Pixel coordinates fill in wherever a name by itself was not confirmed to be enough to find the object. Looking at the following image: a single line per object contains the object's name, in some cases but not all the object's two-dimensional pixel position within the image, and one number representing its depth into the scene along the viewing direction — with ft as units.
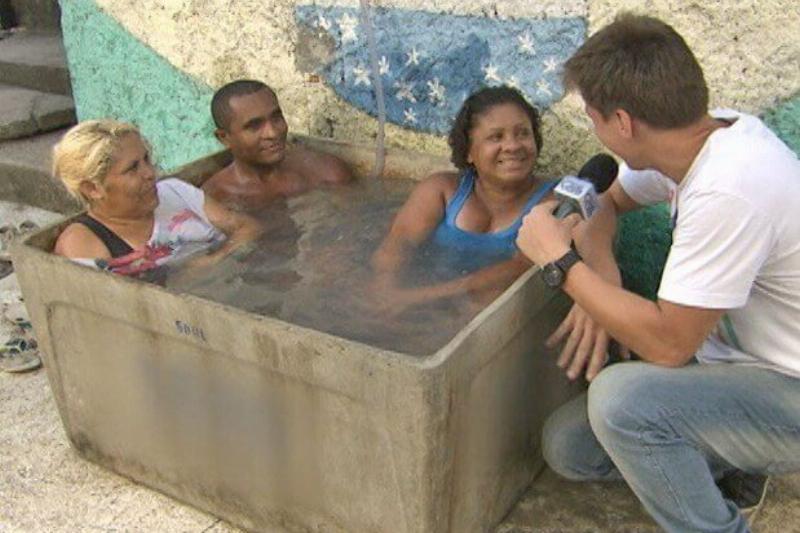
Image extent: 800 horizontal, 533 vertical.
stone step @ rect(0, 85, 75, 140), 18.72
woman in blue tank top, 10.03
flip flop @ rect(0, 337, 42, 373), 12.17
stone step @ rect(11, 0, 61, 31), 23.40
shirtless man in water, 12.12
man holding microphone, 6.97
